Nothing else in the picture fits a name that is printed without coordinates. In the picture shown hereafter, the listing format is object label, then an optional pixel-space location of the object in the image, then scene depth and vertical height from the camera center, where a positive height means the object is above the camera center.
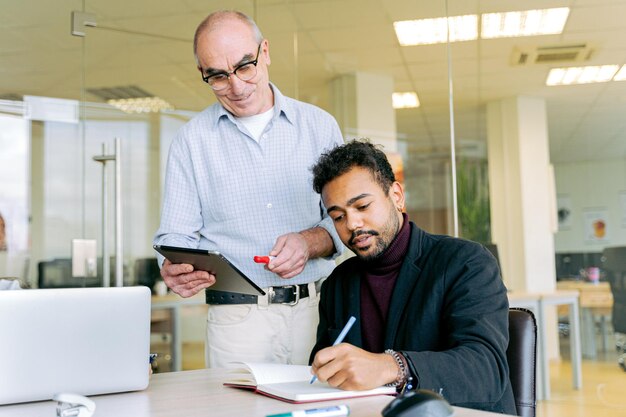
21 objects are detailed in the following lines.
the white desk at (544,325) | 4.56 -0.42
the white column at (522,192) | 4.76 +0.44
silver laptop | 1.39 -0.14
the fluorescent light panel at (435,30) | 4.78 +1.49
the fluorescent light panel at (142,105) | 4.71 +1.04
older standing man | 2.04 +0.20
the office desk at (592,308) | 4.33 -0.30
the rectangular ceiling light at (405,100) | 5.15 +1.12
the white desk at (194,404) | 1.25 -0.25
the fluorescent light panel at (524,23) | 4.48 +1.44
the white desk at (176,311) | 5.13 -0.32
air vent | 4.42 +1.23
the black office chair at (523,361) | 1.55 -0.21
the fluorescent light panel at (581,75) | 4.33 +1.08
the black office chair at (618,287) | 4.21 -0.17
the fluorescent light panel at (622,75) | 4.30 +1.04
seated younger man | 1.34 -0.09
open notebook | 1.31 -0.23
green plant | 5.11 +0.44
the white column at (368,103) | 5.36 +1.15
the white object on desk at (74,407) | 1.20 -0.23
